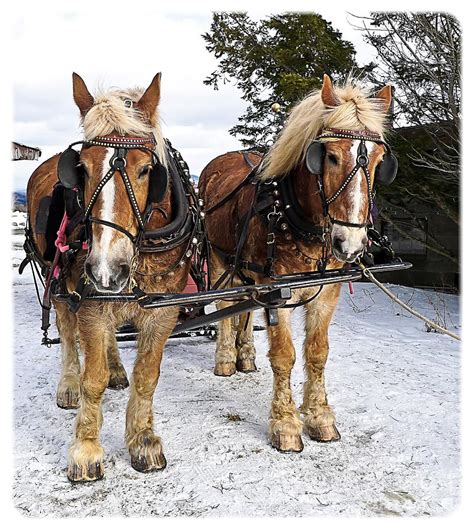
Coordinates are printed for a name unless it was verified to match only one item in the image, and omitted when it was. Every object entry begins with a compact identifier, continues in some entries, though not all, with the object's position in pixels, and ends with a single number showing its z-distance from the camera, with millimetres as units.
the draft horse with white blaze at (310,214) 2703
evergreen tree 7945
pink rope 2850
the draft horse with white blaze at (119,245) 2328
